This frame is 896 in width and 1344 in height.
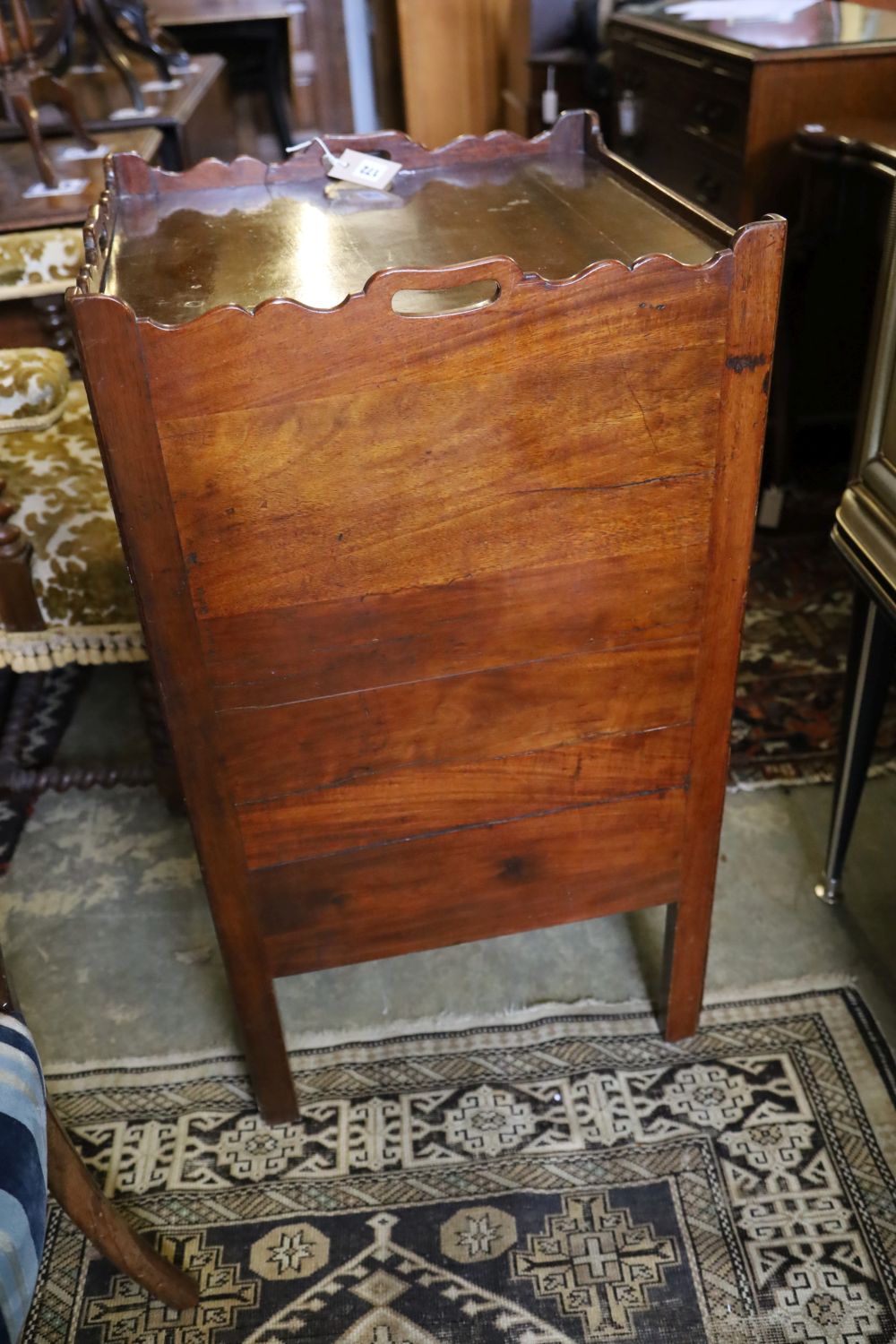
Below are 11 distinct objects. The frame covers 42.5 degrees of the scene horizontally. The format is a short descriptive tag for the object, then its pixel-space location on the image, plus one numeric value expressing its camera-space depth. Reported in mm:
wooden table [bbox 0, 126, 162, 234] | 2266
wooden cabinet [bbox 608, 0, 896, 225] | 2277
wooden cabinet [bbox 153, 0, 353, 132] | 5809
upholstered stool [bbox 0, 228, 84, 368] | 2170
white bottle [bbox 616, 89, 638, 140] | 3102
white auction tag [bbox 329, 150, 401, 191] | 1634
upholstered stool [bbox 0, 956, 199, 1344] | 855
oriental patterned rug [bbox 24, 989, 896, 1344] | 1328
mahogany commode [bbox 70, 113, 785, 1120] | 1058
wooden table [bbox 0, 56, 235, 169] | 3123
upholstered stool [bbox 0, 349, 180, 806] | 1652
